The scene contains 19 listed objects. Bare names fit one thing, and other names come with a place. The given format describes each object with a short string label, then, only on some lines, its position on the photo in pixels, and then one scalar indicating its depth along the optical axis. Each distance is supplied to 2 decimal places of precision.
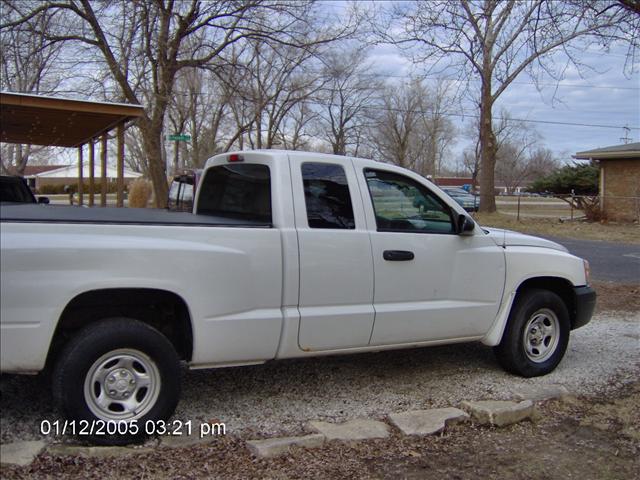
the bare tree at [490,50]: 8.63
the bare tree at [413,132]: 53.53
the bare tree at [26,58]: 15.68
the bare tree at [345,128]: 48.83
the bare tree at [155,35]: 16.58
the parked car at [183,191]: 12.46
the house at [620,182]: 24.20
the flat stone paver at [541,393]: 5.00
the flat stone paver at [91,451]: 3.63
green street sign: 19.31
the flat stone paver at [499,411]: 4.53
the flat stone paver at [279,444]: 3.83
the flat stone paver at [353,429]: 4.14
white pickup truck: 3.66
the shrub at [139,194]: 28.20
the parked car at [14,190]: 8.80
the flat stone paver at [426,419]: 4.31
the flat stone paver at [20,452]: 3.48
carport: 8.55
